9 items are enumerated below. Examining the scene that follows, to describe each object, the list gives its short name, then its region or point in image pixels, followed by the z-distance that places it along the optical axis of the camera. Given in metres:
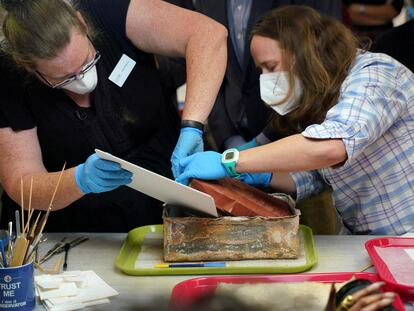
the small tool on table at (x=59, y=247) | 2.35
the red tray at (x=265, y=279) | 2.13
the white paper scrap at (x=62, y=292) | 2.15
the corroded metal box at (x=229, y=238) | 2.25
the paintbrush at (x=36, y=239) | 2.12
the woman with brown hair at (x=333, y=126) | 2.27
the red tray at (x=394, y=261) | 2.11
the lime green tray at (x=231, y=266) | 2.23
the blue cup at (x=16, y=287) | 2.07
